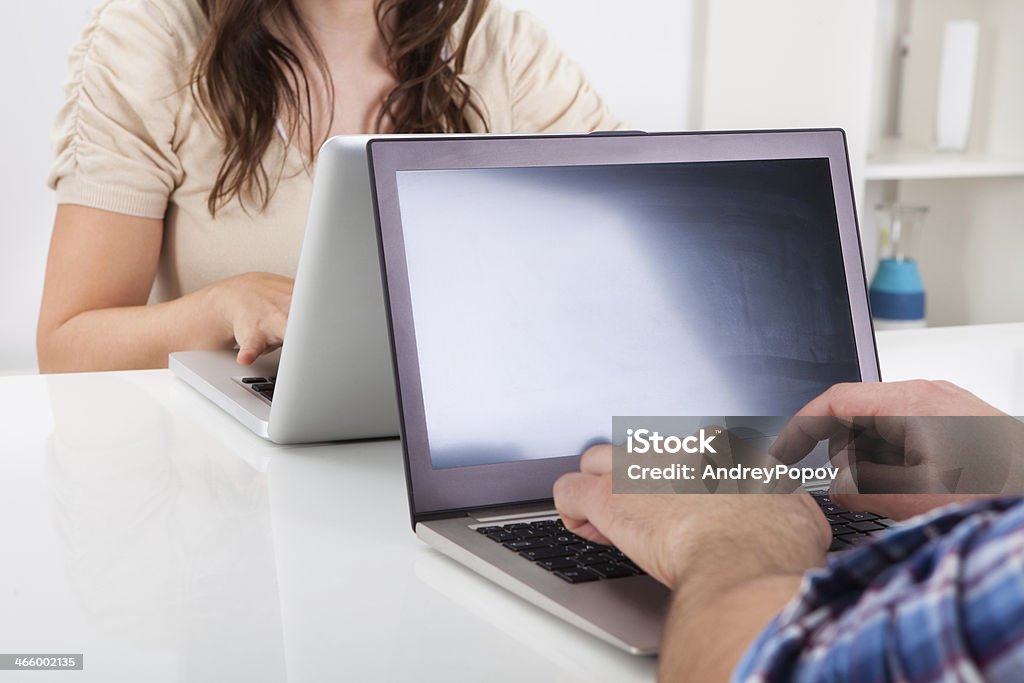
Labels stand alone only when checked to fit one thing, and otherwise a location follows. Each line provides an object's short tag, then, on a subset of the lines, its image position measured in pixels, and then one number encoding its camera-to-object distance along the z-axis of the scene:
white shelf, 2.11
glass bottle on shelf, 2.17
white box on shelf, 2.18
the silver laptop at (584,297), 0.67
